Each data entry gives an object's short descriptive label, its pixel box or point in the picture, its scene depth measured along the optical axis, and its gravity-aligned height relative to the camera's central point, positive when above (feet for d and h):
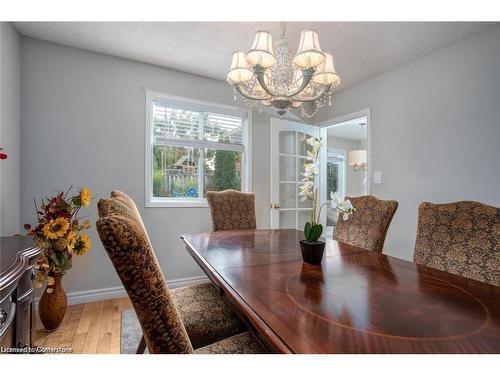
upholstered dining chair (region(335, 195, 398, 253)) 5.65 -0.87
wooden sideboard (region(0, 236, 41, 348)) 2.93 -1.40
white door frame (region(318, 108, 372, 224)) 9.64 +2.39
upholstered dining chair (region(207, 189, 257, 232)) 8.13 -0.73
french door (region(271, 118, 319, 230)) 10.55 +0.74
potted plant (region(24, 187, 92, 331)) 5.96 -1.58
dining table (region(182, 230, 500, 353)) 2.06 -1.26
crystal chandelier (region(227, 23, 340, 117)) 4.83 +2.50
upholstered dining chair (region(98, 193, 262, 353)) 3.94 -2.15
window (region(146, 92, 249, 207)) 9.40 +1.50
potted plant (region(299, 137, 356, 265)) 4.14 -0.43
